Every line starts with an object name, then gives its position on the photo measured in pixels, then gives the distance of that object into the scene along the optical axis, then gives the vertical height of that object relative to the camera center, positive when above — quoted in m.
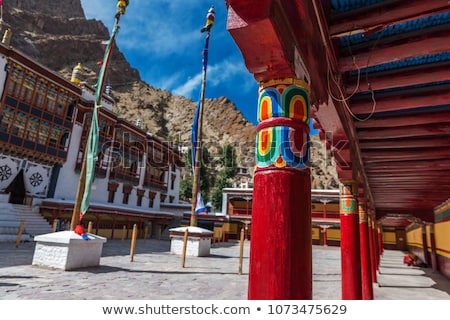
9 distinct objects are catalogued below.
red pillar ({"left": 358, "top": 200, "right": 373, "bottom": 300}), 6.96 -0.58
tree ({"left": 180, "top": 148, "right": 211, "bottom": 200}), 43.72 +5.91
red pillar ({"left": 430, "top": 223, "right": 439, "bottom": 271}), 15.12 -0.73
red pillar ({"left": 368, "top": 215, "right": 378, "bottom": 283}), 11.46 -0.65
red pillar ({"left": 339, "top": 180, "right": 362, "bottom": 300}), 5.11 -0.23
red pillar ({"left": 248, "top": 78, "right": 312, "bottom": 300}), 1.52 +0.16
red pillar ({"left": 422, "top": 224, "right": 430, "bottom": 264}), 17.73 -0.46
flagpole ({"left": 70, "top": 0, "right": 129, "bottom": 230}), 8.54 +1.75
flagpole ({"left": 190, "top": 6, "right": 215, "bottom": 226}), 13.94 +5.22
